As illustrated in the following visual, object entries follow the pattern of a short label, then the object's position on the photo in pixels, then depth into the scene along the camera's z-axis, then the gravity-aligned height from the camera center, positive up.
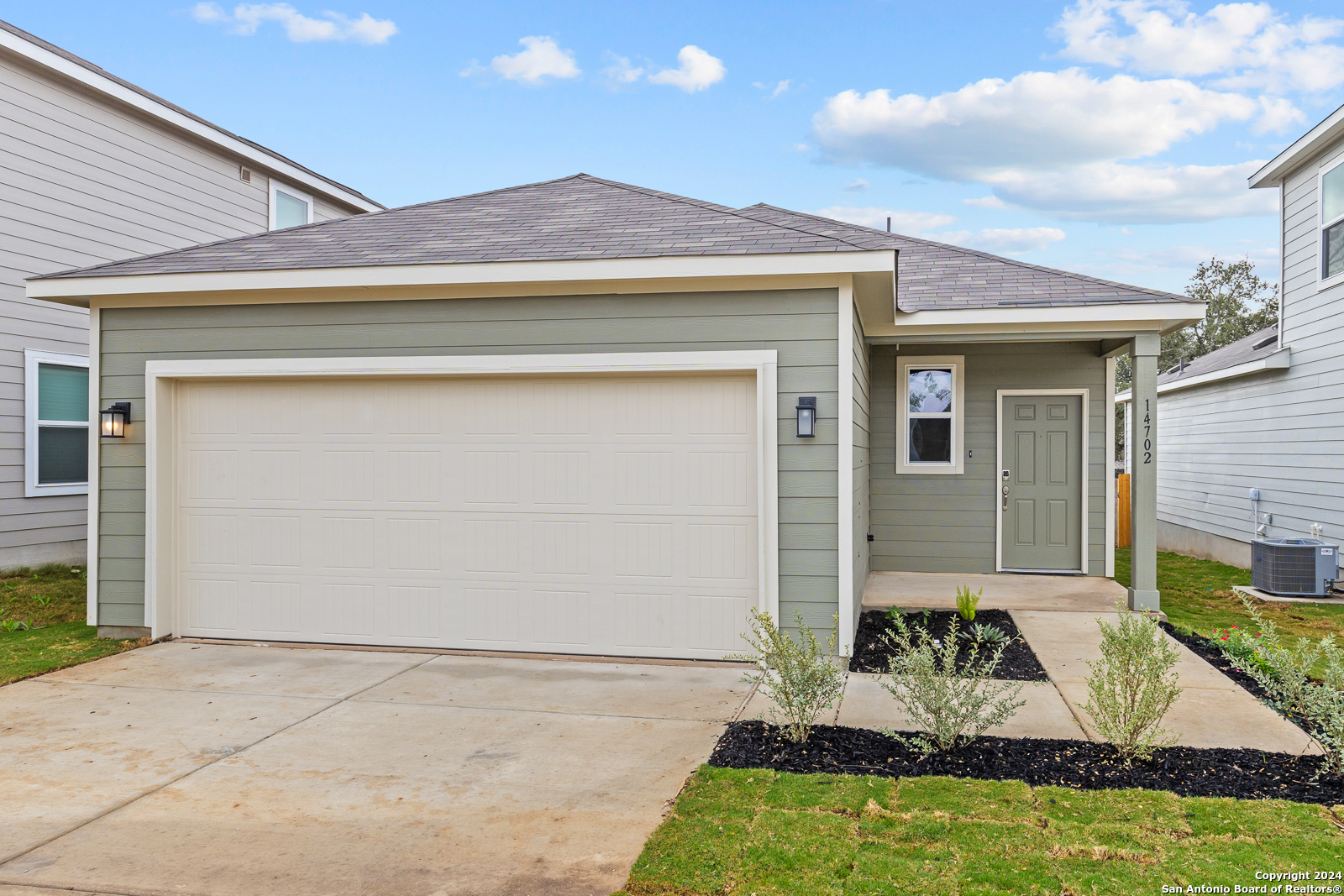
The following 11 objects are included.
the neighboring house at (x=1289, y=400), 8.59 +0.69
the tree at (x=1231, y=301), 26.89 +5.02
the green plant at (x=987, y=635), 5.58 -1.25
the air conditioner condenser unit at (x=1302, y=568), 8.14 -1.08
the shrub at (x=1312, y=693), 3.42 -1.02
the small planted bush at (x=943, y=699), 3.70 -1.09
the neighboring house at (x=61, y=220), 8.32 +2.51
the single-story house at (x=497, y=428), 5.39 +0.15
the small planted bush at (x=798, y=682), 3.88 -1.07
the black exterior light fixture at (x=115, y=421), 6.12 +0.20
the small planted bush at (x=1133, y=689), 3.57 -1.01
